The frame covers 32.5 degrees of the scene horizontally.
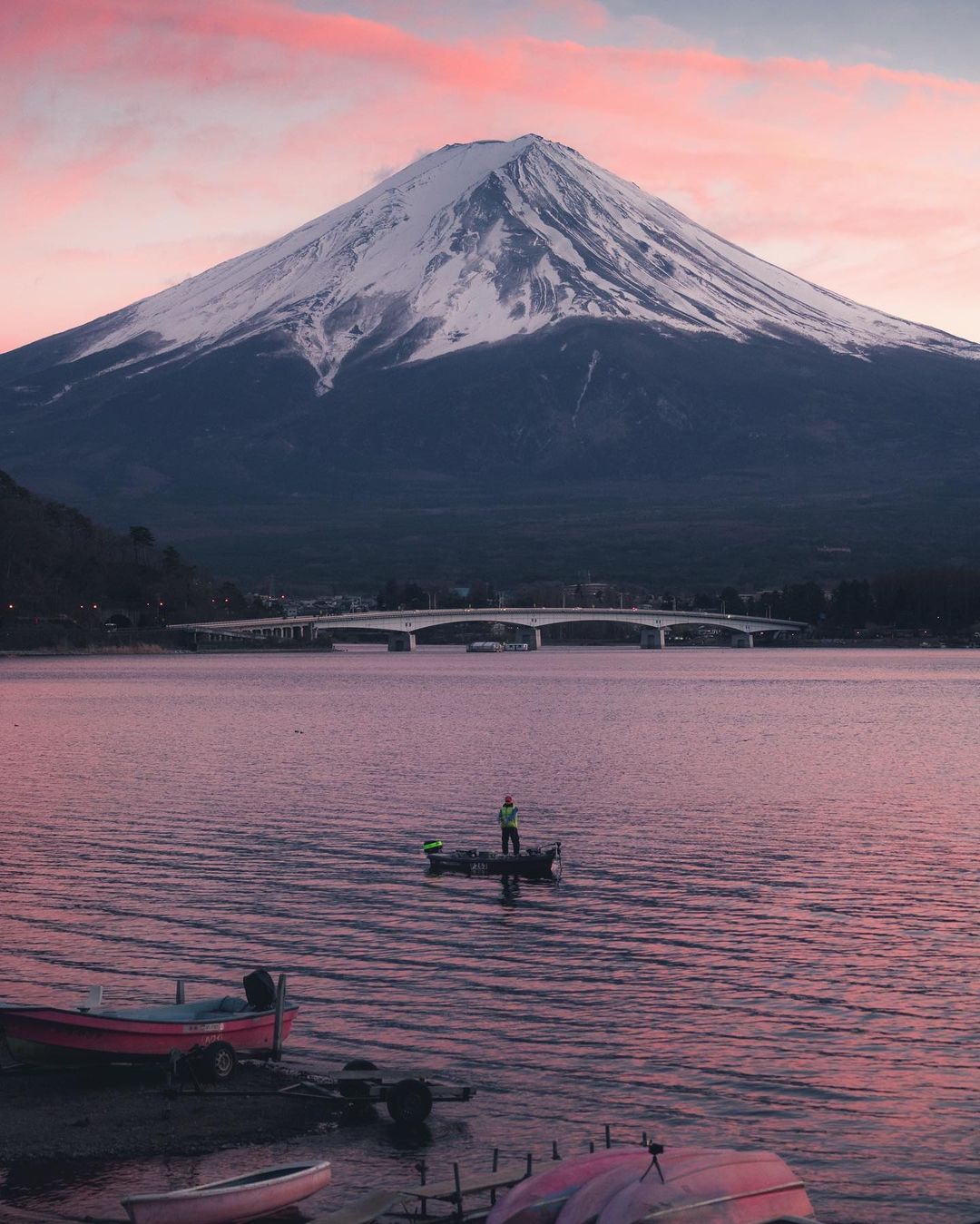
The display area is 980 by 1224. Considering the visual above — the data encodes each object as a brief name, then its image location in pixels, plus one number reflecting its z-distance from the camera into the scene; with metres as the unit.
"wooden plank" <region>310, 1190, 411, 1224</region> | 18.12
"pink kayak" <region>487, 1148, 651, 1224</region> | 17.44
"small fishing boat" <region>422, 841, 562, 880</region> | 40.09
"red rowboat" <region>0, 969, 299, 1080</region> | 23.08
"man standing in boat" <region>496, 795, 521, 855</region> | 42.06
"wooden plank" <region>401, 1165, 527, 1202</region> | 18.66
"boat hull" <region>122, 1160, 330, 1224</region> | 17.69
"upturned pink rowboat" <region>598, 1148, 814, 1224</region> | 16.97
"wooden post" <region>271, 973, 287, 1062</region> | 23.98
